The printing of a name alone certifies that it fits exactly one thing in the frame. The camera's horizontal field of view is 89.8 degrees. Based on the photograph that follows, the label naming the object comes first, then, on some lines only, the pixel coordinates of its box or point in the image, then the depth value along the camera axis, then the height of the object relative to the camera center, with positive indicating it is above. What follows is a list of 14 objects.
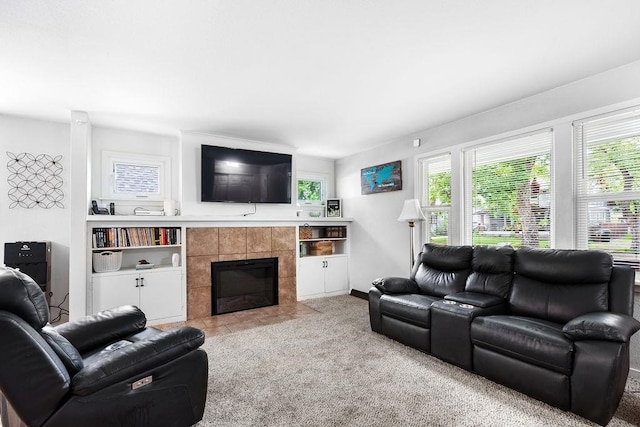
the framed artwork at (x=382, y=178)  4.85 +0.60
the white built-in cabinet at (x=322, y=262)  5.29 -0.79
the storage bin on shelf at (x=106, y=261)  3.81 -0.53
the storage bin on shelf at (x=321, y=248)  5.53 -0.56
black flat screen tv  4.55 +0.61
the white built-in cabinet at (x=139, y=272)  3.81 -0.68
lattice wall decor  3.85 +0.45
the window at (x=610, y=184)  2.68 +0.27
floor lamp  4.16 +0.02
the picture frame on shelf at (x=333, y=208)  5.91 +0.14
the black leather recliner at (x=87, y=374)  1.39 -0.77
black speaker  3.51 -0.46
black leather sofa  1.99 -0.83
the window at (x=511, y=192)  3.26 +0.25
